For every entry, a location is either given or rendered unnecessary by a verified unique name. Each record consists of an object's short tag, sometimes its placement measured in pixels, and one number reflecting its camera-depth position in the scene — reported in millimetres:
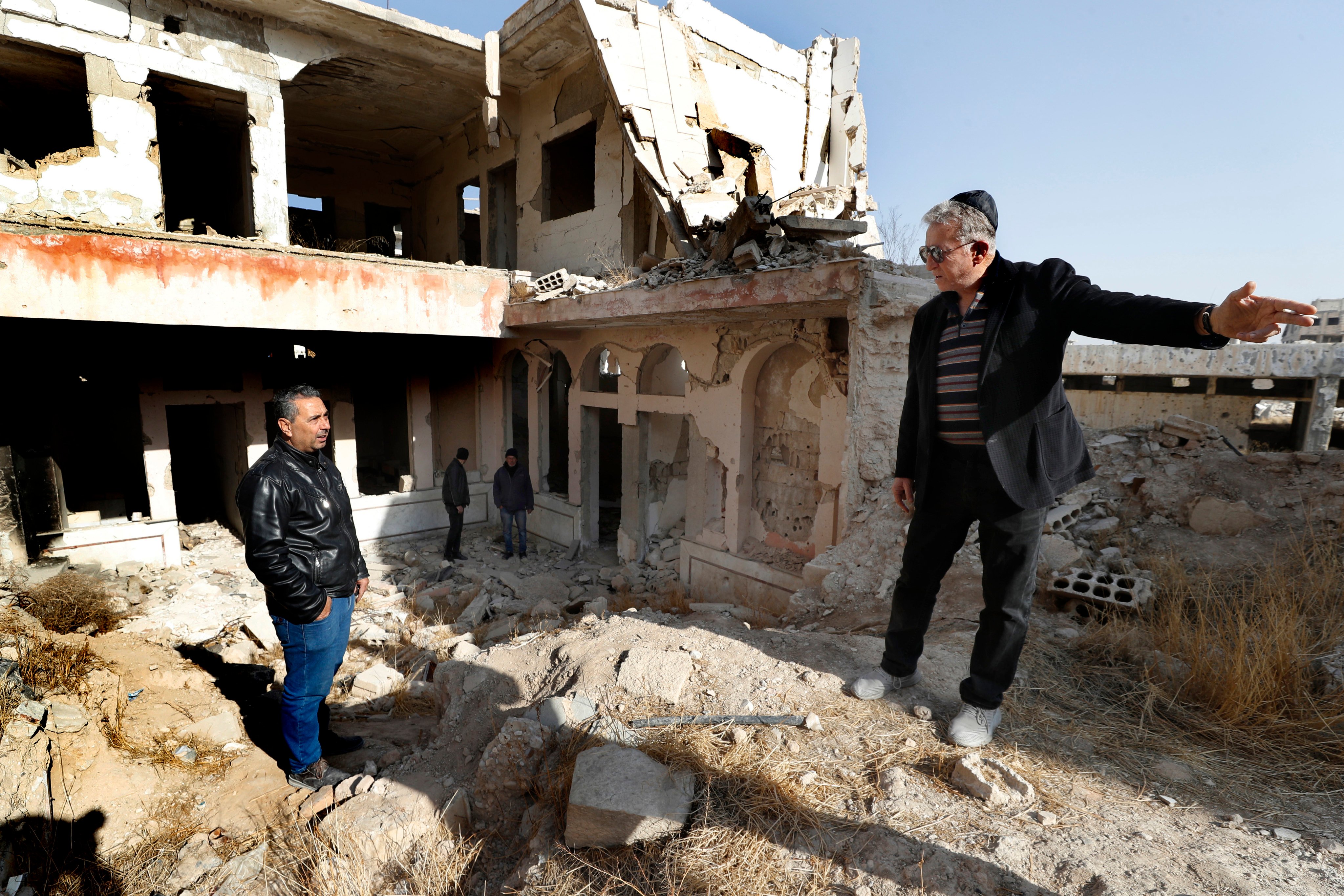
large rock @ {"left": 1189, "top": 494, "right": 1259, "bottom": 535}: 5512
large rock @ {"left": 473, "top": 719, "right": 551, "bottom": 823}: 2854
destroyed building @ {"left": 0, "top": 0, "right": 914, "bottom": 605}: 6383
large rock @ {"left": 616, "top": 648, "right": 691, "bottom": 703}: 3201
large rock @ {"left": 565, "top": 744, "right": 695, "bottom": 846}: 2320
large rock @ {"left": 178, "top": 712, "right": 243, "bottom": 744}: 3723
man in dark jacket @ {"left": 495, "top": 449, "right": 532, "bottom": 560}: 9820
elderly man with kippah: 2354
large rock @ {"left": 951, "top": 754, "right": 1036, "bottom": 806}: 2326
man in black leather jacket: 2984
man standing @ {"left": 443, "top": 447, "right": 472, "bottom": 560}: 9555
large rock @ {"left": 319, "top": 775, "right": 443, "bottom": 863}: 2830
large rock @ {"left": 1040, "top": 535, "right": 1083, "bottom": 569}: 4973
